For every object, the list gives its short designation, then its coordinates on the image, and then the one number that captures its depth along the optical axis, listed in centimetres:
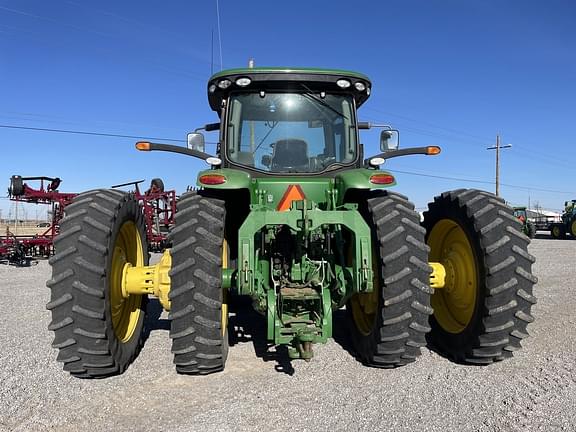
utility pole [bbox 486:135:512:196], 3083
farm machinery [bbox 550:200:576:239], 2404
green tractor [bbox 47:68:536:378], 318
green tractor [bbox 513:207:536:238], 2328
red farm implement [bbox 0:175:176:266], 1221
